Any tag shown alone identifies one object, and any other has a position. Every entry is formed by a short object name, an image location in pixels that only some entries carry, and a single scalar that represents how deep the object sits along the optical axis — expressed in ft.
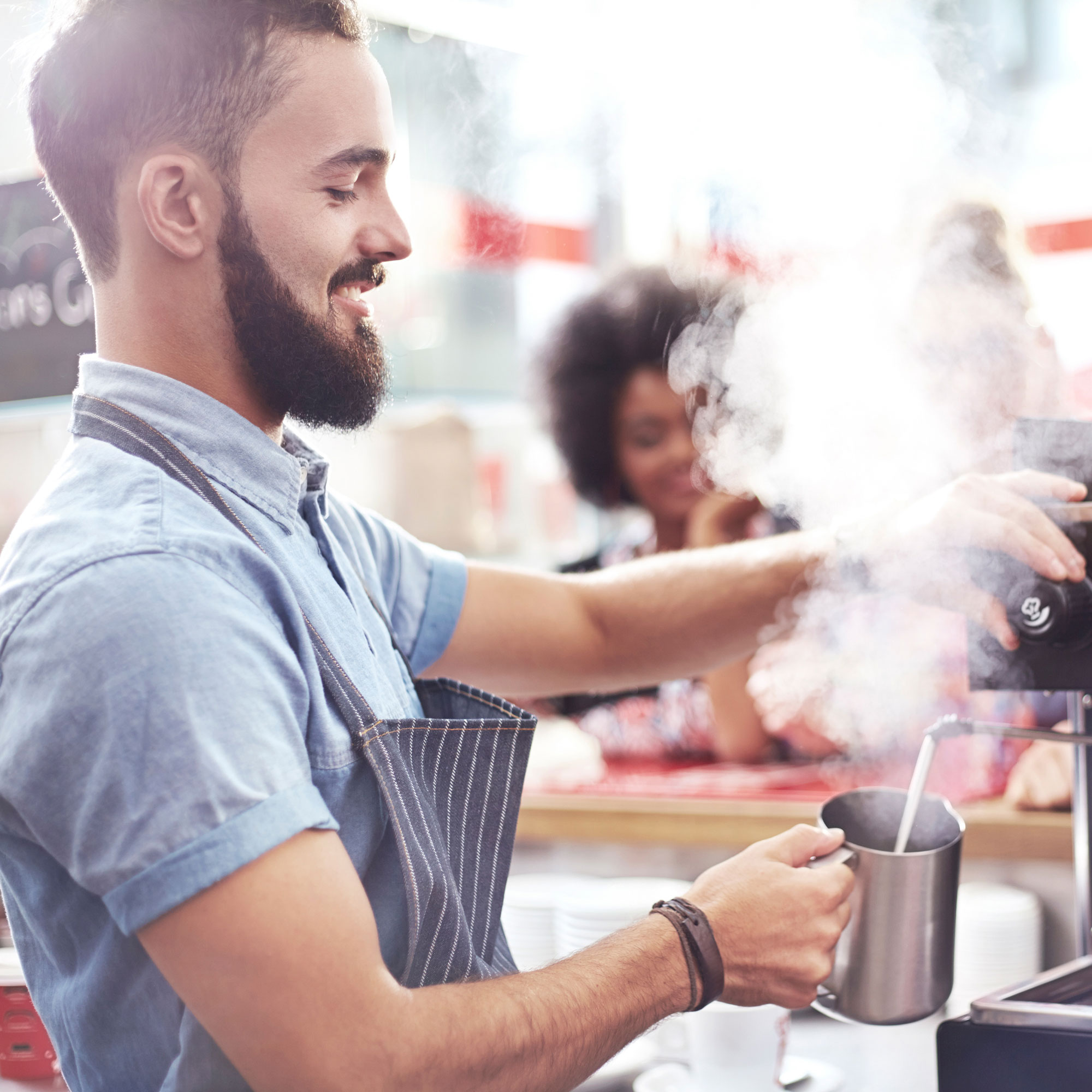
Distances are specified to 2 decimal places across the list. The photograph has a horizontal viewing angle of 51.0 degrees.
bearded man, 2.63
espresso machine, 3.23
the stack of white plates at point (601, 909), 4.62
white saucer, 3.86
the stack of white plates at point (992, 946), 4.59
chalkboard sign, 7.25
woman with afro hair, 8.99
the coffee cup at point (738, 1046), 3.74
